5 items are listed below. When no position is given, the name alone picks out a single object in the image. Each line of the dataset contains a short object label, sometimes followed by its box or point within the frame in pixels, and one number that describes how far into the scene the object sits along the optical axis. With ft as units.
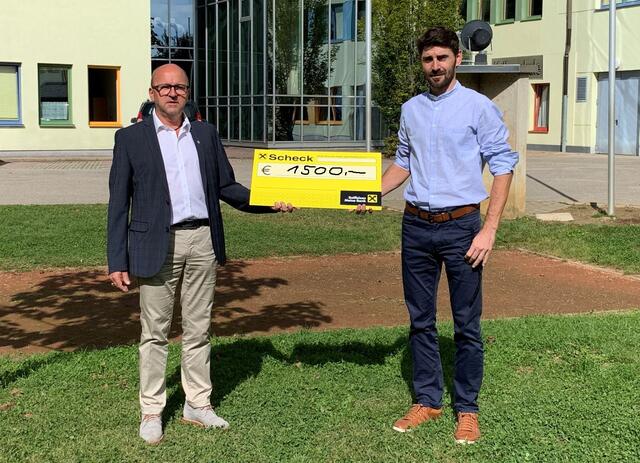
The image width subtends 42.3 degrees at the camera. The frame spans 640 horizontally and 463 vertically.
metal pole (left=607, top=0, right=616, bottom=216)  44.98
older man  14.11
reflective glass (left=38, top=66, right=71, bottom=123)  89.10
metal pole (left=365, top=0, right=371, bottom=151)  55.21
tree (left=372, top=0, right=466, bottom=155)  88.28
